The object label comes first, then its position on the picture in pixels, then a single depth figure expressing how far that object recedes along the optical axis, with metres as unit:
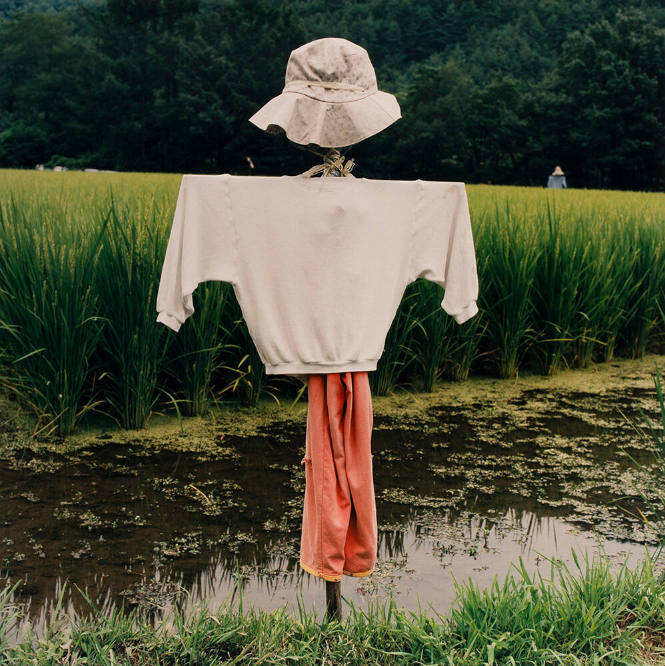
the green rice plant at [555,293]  4.44
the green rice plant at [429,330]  4.04
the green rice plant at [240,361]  3.79
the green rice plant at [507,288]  4.26
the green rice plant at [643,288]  4.95
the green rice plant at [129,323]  3.38
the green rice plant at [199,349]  3.58
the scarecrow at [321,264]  1.80
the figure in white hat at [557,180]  16.02
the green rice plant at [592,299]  4.57
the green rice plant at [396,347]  3.98
